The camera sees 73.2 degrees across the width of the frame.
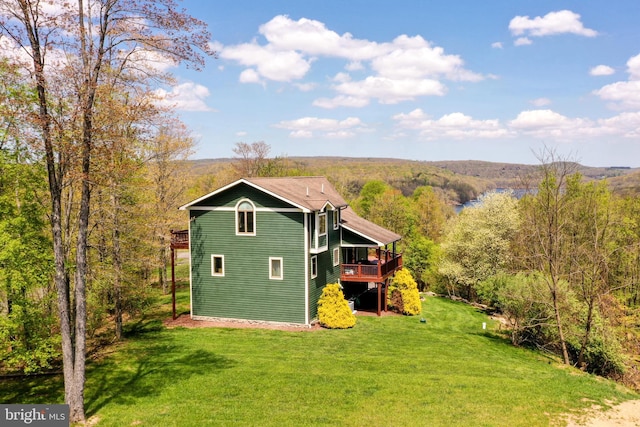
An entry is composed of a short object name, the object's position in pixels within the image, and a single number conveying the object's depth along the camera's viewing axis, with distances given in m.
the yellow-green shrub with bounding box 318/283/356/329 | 21.31
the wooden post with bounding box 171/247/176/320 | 22.52
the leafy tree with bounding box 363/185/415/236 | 44.81
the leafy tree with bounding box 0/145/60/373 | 12.52
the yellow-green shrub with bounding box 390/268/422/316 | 25.34
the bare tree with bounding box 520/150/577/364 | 18.86
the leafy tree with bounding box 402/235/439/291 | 37.72
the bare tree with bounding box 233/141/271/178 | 55.72
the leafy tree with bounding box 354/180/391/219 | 59.49
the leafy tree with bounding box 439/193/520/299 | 32.84
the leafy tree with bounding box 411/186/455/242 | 49.88
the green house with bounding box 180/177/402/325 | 21.14
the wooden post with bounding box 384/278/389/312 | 26.01
